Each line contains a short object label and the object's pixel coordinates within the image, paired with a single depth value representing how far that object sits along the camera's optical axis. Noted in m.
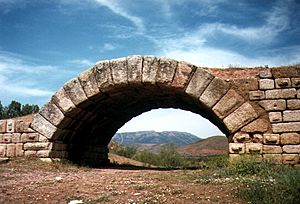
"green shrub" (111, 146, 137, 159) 18.98
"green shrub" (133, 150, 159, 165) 16.67
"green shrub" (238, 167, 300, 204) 3.85
